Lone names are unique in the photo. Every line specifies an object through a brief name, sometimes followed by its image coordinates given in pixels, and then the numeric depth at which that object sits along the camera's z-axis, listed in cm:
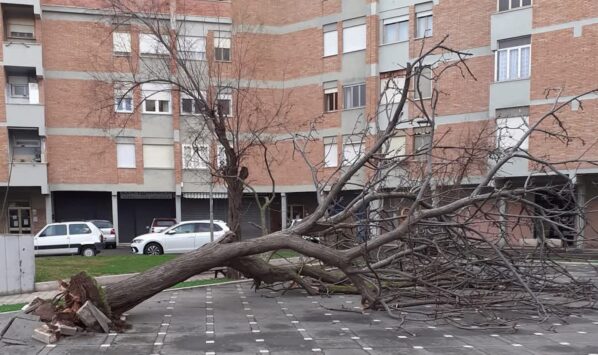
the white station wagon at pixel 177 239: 2066
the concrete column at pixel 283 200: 3150
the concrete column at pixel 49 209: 2791
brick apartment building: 2512
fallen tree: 876
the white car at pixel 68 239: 2074
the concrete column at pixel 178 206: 3025
